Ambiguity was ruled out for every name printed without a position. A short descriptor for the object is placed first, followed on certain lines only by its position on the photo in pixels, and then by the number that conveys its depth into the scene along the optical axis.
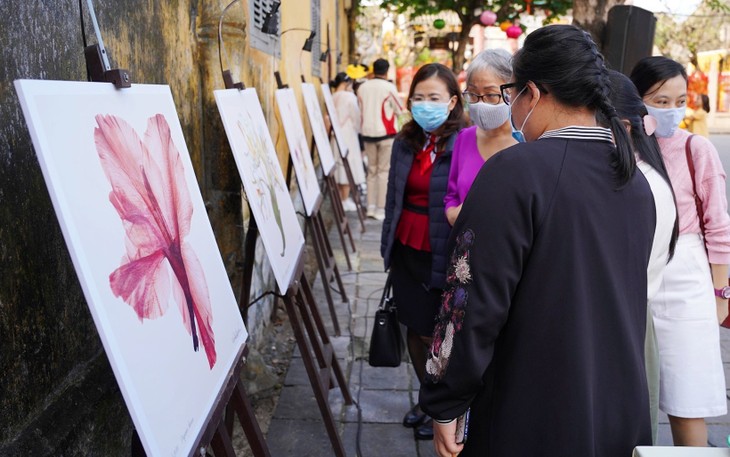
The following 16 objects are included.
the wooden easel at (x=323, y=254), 4.70
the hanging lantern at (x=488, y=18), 14.34
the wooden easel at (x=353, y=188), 7.34
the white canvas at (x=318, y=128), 5.88
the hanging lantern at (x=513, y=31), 14.94
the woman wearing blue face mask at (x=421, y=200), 2.98
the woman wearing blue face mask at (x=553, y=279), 1.50
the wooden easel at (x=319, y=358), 2.80
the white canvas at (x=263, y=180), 2.62
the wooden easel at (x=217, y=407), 1.53
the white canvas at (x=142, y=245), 1.21
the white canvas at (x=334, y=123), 7.35
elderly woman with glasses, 2.68
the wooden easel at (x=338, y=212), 6.41
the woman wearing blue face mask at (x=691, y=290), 2.47
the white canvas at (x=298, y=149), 4.09
